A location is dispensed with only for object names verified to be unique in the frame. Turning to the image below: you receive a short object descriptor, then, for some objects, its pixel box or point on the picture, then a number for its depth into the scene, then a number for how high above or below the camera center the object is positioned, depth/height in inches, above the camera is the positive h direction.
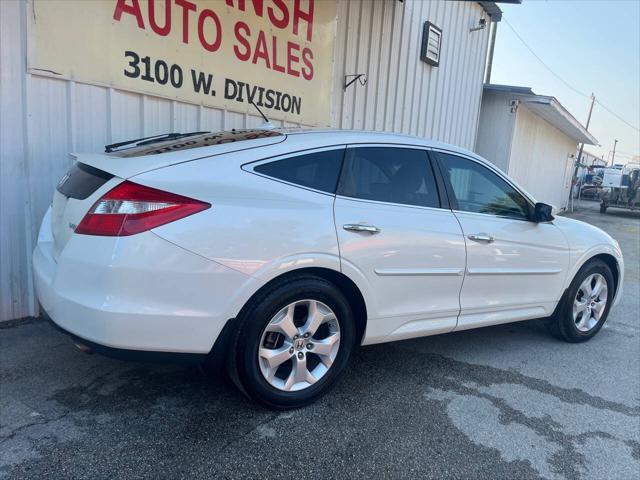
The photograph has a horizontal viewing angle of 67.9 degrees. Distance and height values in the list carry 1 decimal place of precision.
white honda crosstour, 88.0 -18.6
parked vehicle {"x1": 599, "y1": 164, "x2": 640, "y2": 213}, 845.8 -12.5
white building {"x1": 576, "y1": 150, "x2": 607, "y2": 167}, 1735.0 +97.2
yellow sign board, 147.2 +38.3
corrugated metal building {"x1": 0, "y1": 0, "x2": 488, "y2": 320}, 141.8 +15.3
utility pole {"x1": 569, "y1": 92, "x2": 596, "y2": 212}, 917.2 +9.6
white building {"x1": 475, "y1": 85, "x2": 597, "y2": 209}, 463.2 +50.9
